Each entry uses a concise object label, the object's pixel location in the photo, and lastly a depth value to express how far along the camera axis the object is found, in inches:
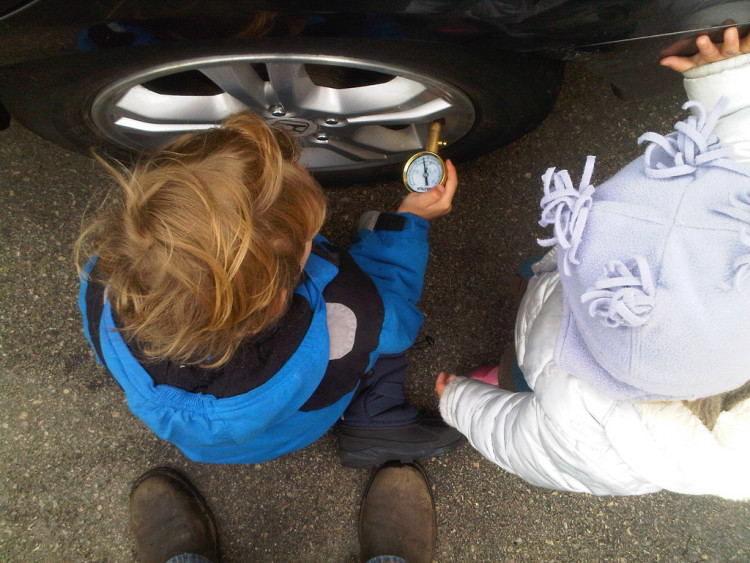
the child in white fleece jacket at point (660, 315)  25.7
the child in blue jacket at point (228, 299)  30.3
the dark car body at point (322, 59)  32.4
